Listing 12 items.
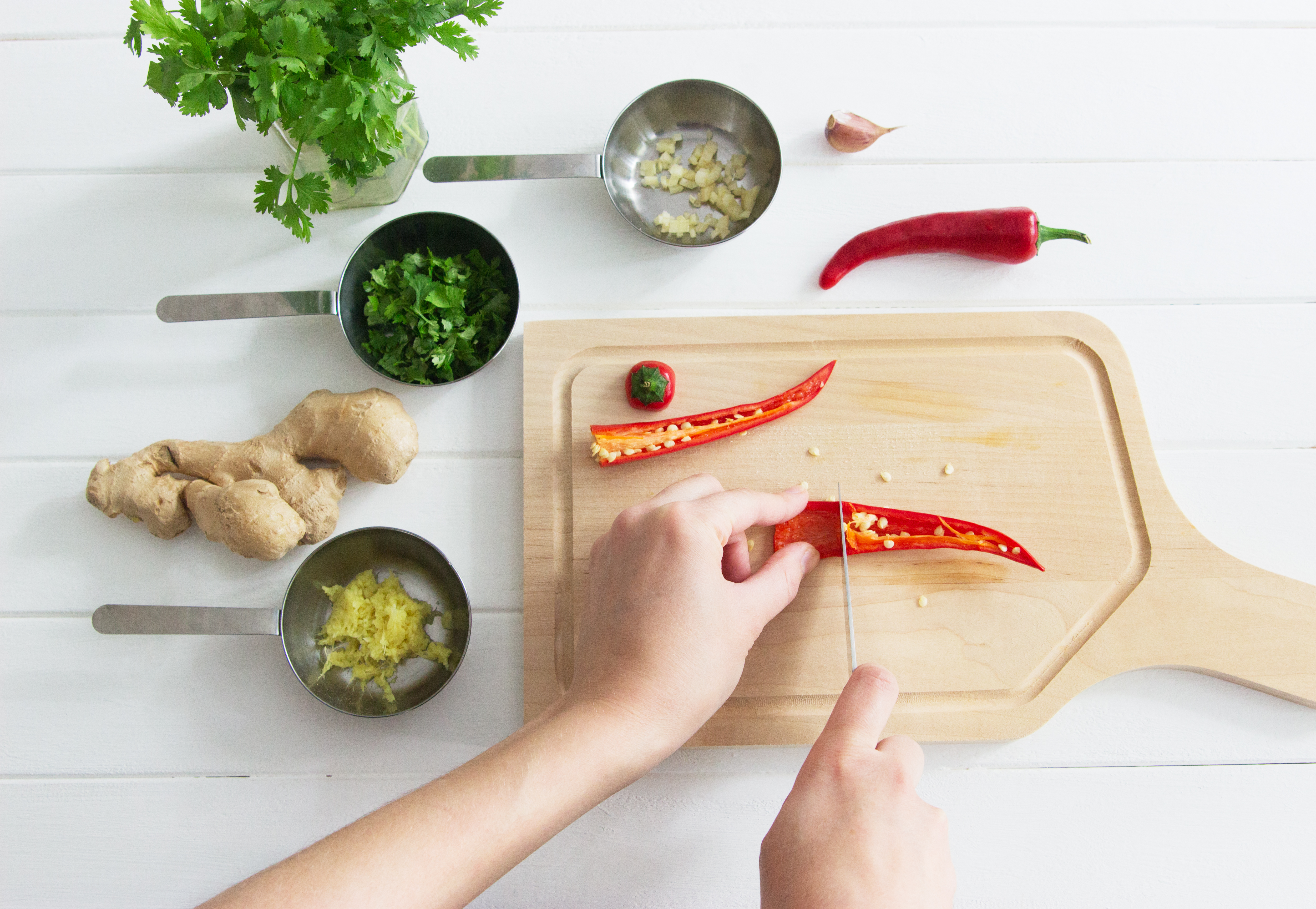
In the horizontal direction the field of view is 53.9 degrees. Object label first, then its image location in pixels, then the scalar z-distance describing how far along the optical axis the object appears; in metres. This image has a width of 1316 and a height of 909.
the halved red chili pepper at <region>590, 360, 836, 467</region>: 0.58
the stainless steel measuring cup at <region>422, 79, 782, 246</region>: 0.59
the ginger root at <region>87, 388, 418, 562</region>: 0.57
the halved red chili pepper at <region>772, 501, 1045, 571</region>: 0.58
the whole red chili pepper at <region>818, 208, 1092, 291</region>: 0.60
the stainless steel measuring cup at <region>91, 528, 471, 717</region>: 0.57
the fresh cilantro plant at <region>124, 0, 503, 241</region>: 0.51
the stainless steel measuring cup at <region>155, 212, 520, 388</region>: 0.58
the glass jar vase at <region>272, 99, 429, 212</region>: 0.58
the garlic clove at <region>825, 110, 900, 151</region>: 0.61
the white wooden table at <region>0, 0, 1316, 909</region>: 0.59
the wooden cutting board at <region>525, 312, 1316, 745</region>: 0.58
